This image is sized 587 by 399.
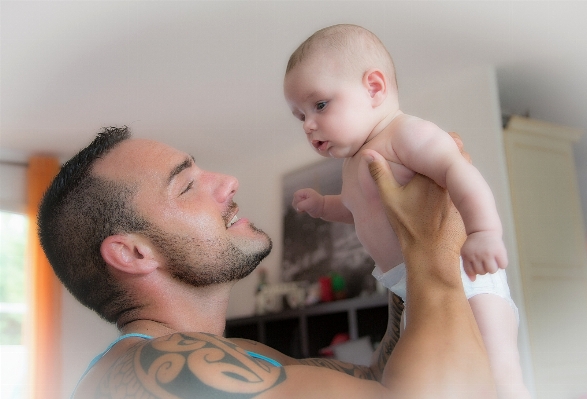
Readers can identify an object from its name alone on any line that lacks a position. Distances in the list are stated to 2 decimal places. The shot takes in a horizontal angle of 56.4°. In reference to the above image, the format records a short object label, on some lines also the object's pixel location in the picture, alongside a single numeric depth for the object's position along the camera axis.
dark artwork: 2.75
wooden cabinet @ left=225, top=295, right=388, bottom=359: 2.54
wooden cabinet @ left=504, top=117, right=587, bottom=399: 2.14
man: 0.61
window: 3.00
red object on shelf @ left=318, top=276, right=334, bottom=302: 2.81
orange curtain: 3.01
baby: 0.66
